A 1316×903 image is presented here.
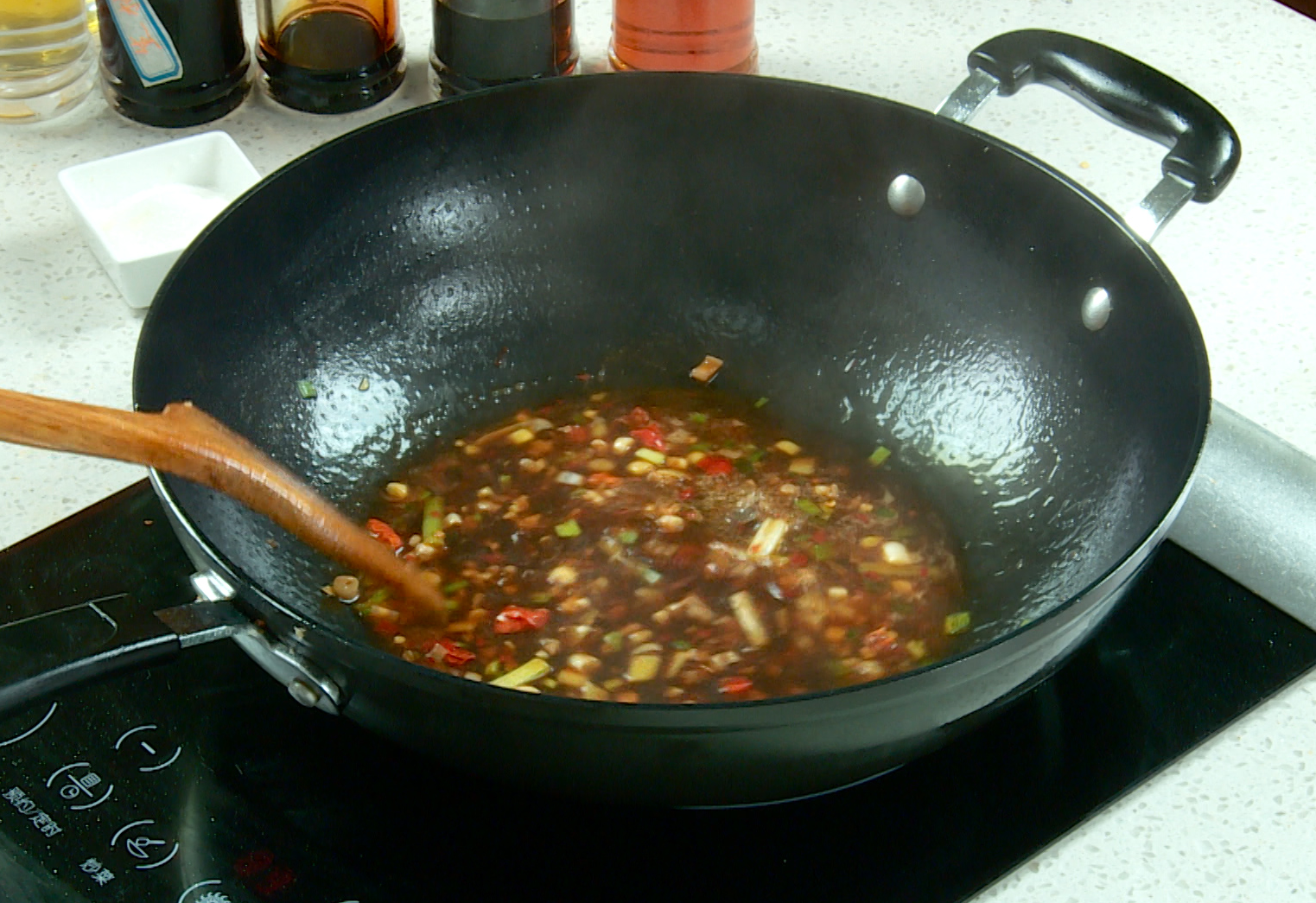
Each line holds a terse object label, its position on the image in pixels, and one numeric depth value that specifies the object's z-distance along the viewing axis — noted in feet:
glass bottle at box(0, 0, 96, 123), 4.37
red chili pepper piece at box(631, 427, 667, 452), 3.85
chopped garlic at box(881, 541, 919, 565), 3.53
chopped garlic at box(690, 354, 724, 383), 4.09
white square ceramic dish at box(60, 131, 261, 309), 3.91
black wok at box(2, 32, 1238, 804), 3.34
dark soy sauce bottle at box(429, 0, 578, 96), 4.37
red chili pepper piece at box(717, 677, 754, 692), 3.07
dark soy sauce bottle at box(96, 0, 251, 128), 4.25
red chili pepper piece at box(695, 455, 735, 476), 3.77
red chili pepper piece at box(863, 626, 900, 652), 3.24
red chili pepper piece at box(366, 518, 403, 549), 3.50
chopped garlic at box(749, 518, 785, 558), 3.52
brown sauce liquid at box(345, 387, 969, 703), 3.17
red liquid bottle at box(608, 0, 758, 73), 4.49
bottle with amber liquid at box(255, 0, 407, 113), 4.52
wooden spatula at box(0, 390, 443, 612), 2.50
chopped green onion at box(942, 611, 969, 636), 3.29
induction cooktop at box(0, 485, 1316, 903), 2.65
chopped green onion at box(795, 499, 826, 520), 3.66
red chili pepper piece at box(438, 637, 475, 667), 3.13
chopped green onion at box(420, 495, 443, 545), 3.53
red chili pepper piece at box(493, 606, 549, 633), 3.25
